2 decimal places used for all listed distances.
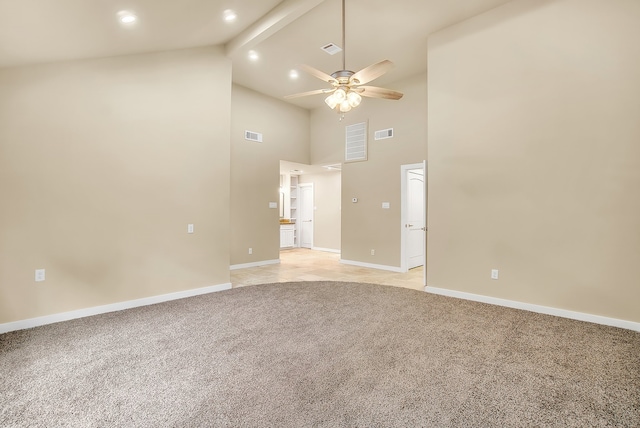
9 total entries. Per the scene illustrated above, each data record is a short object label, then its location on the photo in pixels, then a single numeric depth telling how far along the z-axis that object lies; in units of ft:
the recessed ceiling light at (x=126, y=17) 9.96
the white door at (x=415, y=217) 20.85
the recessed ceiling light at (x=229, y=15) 12.46
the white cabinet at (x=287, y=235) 31.94
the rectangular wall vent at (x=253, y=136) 21.56
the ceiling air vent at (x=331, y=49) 15.52
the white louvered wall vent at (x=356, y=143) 22.21
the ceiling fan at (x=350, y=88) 10.59
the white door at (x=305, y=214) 31.96
